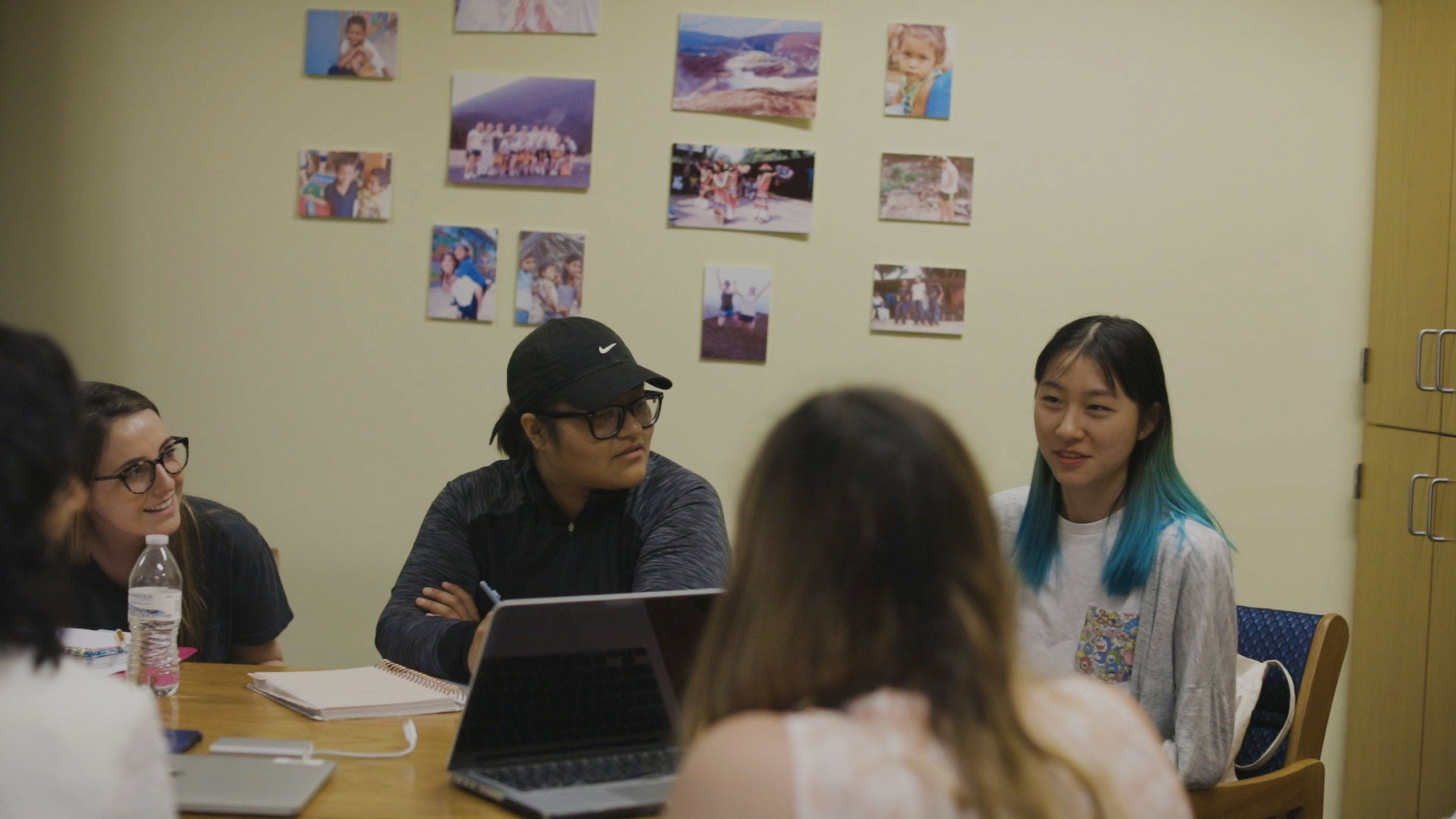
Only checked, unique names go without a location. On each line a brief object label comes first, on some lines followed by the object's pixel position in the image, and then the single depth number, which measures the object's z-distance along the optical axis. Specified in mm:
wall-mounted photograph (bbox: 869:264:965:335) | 3381
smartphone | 1660
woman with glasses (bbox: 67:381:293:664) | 2225
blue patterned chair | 2043
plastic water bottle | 1938
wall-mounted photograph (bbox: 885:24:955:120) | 3365
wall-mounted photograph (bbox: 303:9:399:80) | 3404
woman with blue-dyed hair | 2041
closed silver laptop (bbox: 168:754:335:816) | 1438
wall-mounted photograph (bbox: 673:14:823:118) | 3369
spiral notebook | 1868
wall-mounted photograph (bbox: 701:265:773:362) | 3381
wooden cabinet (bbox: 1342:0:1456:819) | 2922
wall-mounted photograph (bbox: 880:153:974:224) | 3373
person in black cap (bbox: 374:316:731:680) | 2322
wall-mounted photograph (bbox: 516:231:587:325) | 3402
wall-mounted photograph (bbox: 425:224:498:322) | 3408
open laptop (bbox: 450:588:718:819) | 1535
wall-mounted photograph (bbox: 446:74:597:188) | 3396
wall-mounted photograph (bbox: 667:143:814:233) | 3371
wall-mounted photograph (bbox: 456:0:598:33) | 3393
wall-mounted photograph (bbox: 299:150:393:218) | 3420
